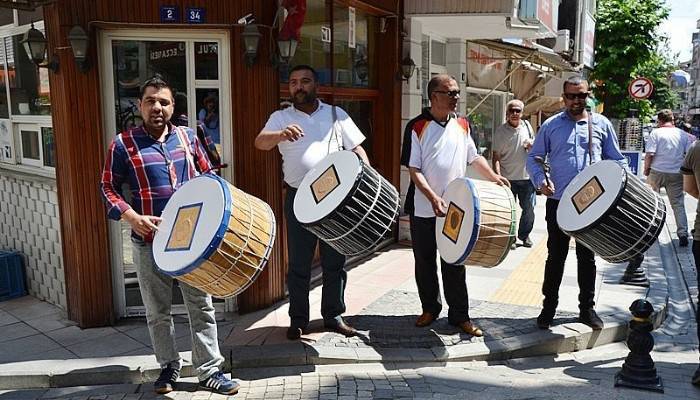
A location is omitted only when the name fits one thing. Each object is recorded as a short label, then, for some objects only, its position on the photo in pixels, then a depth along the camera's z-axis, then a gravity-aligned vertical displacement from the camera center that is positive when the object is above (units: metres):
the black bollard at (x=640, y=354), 4.07 -1.80
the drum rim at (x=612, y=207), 3.84 -0.78
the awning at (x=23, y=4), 4.40 +0.57
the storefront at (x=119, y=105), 4.74 -0.18
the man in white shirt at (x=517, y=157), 7.92 -0.99
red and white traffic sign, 13.99 -0.20
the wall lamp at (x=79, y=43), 4.53 +0.29
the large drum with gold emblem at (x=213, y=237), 3.27 -0.84
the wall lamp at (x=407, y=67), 7.60 +0.17
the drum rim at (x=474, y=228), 3.91 -0.92
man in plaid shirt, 3.71 -0.69
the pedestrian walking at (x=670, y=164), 8.72 -1.22
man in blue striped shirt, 4.68 -0.58
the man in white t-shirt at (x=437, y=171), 4.45 -0.66
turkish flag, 4.88 +0.48
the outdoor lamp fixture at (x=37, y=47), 4.73 +0.28
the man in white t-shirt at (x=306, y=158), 4.30 -0.53
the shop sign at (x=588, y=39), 15.44 +1.04
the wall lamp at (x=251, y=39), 4.80 +0.33
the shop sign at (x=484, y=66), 11.26 +0.28
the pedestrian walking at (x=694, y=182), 4.21 -0.72
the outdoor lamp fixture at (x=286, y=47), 4.93 +0.27
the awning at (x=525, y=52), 11.74 +0.55
